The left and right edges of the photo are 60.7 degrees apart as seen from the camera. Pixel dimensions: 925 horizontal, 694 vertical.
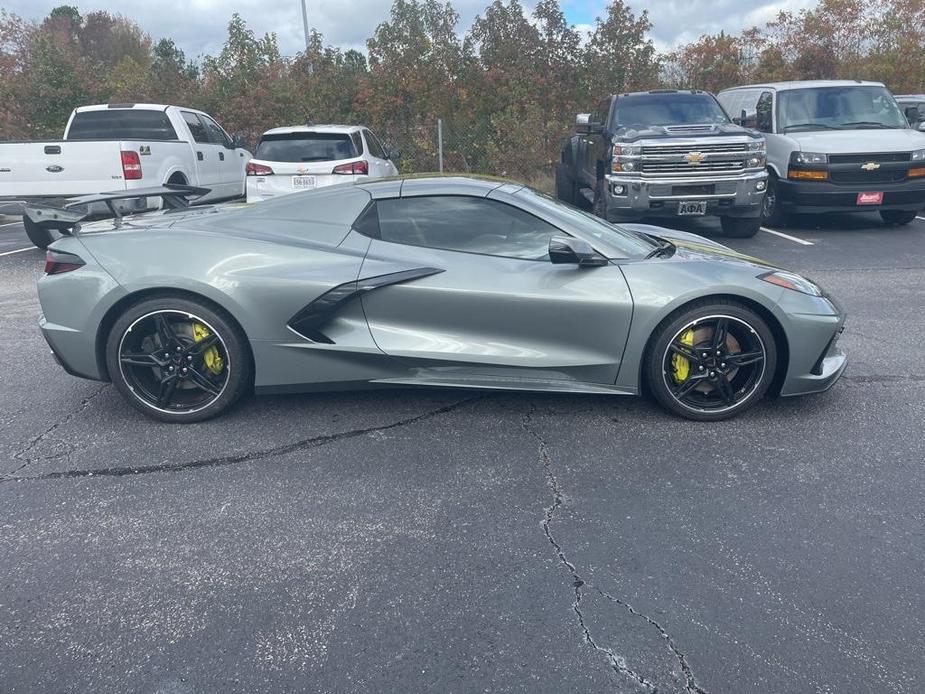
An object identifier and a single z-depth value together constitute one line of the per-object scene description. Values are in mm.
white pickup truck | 9820
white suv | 10219
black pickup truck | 9672
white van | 10508
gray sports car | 4223
